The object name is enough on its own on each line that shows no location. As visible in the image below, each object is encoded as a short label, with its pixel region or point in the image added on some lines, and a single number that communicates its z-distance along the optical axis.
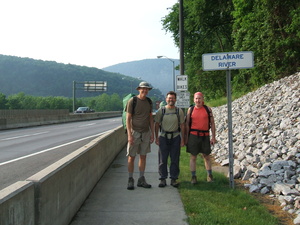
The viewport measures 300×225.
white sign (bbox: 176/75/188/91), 12.65
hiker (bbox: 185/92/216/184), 5.88
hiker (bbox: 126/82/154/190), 5.59
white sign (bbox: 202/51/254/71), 5.83
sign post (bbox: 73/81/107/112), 58.44
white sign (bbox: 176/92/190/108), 12.65
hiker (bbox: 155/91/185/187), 5.80
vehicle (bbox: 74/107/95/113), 53.06
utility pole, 13.20
